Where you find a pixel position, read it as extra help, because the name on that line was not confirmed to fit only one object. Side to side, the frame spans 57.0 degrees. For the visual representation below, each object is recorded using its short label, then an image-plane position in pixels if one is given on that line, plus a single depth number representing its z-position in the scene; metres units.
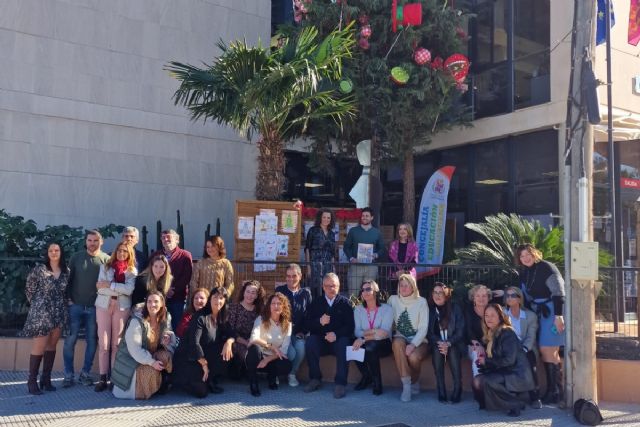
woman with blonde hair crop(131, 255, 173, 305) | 6.79
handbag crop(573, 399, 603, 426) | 5.64
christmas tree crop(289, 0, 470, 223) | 11.36
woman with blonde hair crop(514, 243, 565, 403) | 6.39
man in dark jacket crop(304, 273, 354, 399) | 6.90
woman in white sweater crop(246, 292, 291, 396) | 6.79
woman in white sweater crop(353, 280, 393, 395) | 6.84
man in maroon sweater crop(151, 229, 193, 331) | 7.23
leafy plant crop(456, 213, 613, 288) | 8.16
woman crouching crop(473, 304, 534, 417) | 6.01
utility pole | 5.90
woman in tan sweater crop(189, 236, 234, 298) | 7.29
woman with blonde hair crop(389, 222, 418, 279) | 8.30
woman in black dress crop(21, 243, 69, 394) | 6.55
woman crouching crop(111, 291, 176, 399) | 6.30
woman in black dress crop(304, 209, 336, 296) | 8.56
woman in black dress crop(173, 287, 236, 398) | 6.46
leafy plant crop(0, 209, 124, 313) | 7.95
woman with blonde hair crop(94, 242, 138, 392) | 6.65
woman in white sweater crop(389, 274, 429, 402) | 6.66
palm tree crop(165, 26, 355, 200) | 8.96
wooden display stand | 9.55
